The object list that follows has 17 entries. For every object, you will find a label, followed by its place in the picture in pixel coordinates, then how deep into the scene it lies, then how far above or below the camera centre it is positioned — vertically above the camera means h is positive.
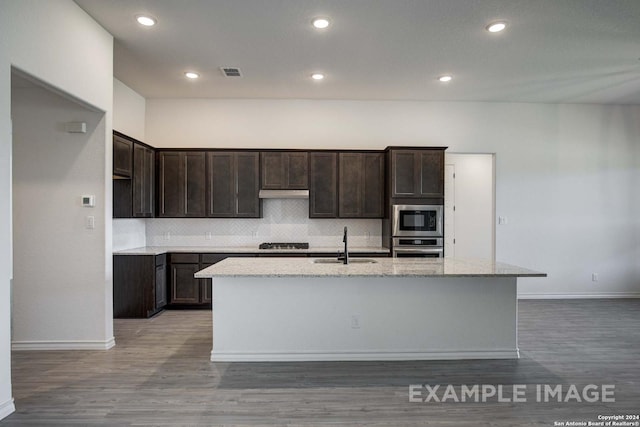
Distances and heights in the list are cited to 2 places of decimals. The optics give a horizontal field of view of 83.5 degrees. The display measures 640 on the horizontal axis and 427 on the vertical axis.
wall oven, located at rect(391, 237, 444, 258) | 4.98 -0.54
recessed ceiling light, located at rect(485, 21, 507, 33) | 3.25 +1.68
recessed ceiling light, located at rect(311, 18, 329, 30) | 3.21 +1.68
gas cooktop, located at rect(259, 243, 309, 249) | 5.22 -0.56
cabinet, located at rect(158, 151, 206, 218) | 5.14 +0.37
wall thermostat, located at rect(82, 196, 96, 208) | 3.38 +0.06
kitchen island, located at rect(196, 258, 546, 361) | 3.17 -0.97
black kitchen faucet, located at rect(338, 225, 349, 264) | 3.40 -0.45
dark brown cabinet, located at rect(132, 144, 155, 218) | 4.57 +0.35
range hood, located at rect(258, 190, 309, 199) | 5.12 +0.20
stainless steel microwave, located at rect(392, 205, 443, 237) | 5.01 -0.17
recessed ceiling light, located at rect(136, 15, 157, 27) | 3.18 +1.69
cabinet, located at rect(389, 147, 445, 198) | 5.02 +0.51
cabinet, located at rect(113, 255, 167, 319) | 4.52 -1.00
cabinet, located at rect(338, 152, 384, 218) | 5.21 +0.35
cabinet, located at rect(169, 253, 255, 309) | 4.92 -1.05
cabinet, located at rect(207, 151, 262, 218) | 5.17 +0.36
